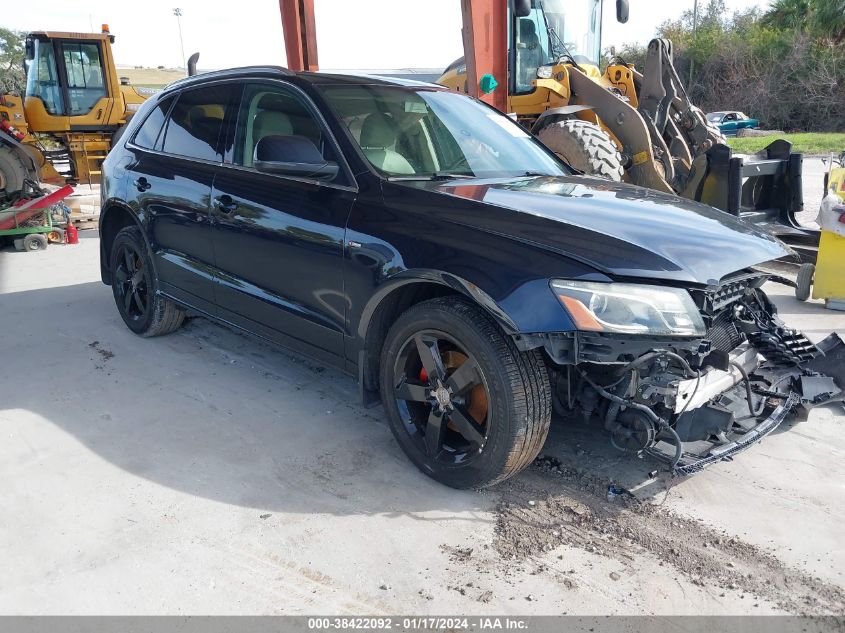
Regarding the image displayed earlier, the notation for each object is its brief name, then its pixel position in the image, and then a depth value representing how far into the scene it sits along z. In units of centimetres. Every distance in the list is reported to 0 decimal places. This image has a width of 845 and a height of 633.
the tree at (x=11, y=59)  3125
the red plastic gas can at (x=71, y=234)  959
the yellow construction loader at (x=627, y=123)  705
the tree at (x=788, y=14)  3438
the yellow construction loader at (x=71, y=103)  1309
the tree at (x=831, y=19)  3078
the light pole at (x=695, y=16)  4469
